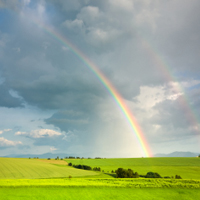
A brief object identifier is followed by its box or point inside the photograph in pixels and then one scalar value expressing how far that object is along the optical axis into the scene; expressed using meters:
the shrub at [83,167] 107.53
